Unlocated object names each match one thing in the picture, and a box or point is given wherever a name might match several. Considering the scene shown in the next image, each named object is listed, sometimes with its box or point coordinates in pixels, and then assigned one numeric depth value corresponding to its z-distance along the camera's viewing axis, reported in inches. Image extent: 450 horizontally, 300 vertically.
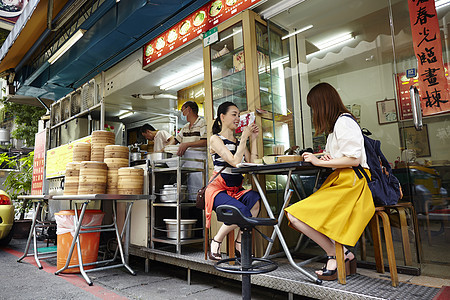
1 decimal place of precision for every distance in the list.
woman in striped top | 116.2
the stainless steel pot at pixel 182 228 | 149.6
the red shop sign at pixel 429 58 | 104.7
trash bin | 149.7
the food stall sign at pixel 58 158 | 231.1
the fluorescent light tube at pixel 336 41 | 167.5
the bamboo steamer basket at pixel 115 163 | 163.8
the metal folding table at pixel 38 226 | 174.2
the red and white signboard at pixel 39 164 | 270.1
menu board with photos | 149.4
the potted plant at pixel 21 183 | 293.5
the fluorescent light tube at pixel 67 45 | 217.6
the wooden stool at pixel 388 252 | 86.8
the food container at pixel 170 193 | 154.6
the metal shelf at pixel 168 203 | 146.0
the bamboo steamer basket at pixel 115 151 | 167.9
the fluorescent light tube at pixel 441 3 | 107.7
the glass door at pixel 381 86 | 102.9
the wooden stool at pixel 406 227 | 98.3
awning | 174.4
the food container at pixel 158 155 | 171.2
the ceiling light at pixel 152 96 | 257.9
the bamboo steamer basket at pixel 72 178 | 154.6
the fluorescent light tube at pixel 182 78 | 226.1
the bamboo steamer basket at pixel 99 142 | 179.6
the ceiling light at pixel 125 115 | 244.9
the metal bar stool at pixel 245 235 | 63.0
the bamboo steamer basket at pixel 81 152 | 181.9
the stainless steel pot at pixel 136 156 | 187.8
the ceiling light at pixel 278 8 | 137.0
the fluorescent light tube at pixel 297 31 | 158.2
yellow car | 217.3
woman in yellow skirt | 86.8
